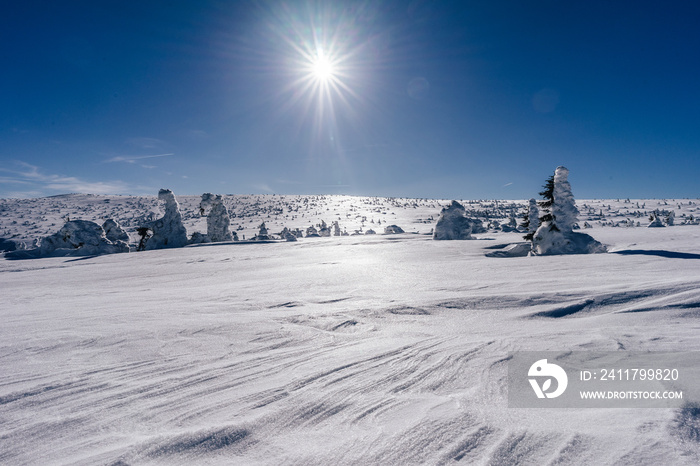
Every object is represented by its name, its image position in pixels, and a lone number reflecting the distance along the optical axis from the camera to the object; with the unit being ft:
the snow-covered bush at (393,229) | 95.39
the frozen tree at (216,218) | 80.33
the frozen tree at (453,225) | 59.62
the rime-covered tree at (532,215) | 68.28
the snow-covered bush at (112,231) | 66.90
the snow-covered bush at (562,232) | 33.22
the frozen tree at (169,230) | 68.28
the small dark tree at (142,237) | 67.97
